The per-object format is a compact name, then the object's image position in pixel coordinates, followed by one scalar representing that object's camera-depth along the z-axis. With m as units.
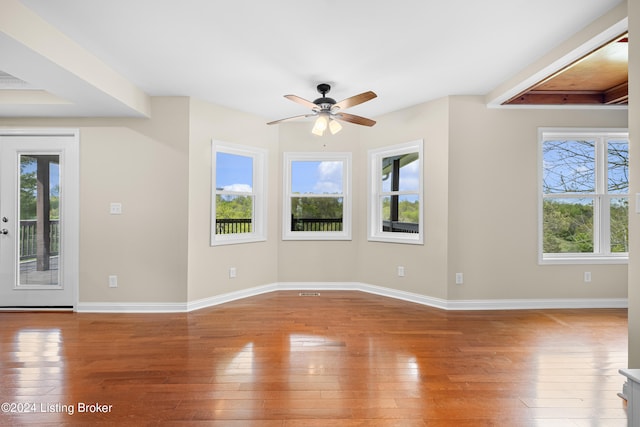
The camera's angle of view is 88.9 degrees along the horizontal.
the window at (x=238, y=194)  4.38
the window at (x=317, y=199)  4.98
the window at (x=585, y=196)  4.17
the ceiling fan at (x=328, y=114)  3.40
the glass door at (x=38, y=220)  3.91
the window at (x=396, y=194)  4.41
